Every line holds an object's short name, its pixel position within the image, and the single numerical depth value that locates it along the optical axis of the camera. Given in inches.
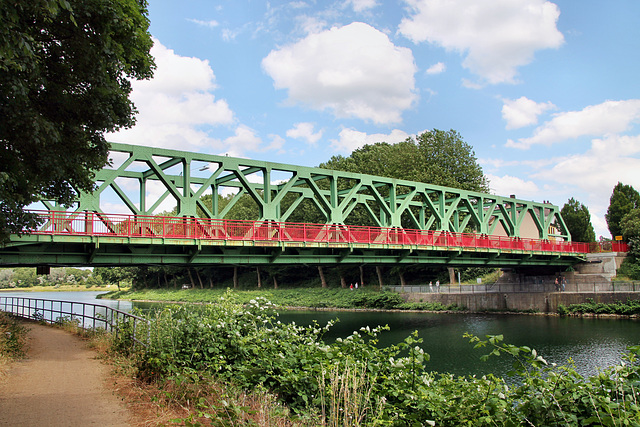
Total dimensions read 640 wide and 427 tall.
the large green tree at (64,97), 315.9
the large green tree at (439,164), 1936.5
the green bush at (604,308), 1366.9
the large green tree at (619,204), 2175.2
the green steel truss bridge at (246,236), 770.2
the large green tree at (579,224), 2415.1
